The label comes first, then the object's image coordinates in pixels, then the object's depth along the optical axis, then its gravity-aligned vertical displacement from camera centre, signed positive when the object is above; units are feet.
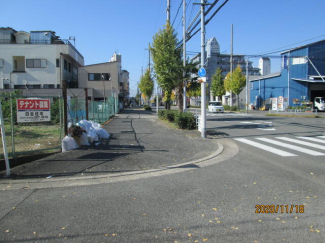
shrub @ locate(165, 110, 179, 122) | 66.75 -2.09
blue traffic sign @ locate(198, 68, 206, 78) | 42.66 +5.68
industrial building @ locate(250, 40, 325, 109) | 138.31 +17.20
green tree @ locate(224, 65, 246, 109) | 149.07 +14.71
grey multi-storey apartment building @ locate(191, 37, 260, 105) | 303.35 +52.48
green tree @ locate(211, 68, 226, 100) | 174.19 +14.72
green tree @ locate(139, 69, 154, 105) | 190.39 +17.23
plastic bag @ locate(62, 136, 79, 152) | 29.13 -4.02
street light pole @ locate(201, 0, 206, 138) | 42.92 +2.84
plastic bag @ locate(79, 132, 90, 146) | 31.92 -3.80
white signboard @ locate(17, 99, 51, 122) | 25.05 -0.19
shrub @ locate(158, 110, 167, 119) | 74.31 -2.00
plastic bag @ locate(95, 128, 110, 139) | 37.52 -3.69
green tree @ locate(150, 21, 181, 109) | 67.31 +13.69
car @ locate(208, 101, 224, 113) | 132.67 -0.44
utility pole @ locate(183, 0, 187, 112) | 65.55 +10.48
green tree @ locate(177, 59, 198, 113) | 65.79 +8.89
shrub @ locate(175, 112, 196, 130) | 52.80 -2.75
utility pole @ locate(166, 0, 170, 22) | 80.69 +29.77
